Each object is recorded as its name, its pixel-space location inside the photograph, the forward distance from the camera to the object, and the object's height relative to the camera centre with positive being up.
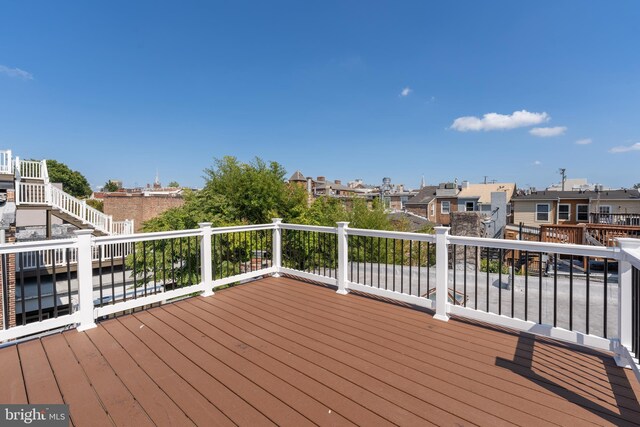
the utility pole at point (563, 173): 34.75 +3.82
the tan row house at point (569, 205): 21.89 -0.05
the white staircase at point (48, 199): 12.40 +0.46
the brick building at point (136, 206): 22.94 +0.17
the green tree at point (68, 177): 43.27 +4.77
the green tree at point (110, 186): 56.86 +4.43
